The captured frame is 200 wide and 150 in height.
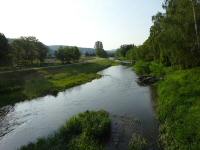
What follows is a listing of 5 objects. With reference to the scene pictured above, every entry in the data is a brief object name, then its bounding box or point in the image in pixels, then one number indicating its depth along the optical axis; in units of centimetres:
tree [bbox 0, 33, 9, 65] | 4064
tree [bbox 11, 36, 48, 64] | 5490
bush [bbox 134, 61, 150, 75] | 4039
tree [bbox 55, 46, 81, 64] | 6531
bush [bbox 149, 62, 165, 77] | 3205
